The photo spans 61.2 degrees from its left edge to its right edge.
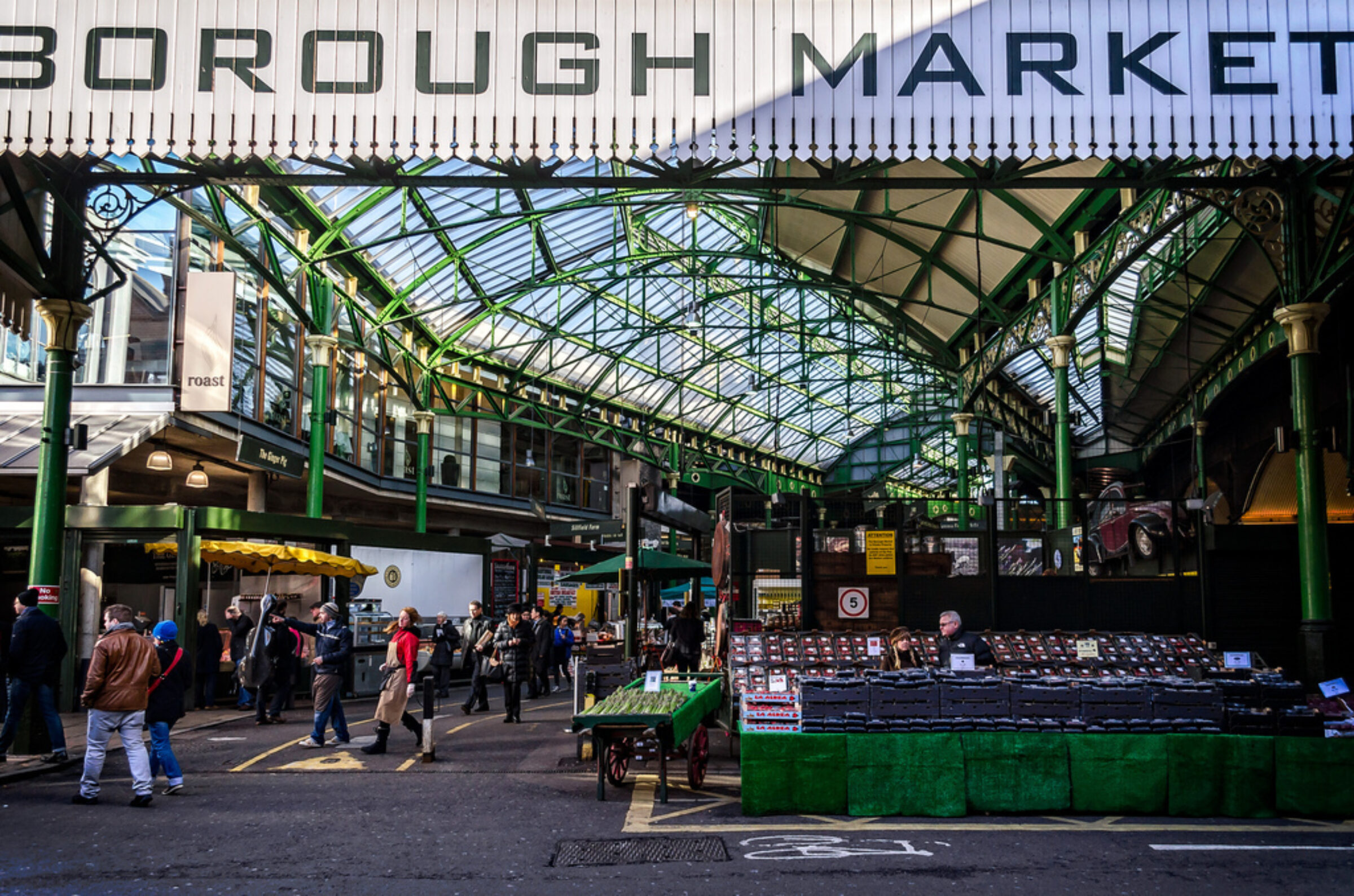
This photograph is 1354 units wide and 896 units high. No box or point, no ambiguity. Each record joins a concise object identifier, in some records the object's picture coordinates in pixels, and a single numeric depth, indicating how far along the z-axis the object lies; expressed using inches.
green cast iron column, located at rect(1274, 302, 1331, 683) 504.1
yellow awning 698.8
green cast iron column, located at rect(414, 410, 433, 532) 1184.8
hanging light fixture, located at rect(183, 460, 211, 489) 818.2
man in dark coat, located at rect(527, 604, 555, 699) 767.1
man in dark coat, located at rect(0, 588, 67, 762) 416.5
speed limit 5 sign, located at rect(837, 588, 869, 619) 574.6
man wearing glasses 464.4
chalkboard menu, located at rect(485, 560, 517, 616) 1058.1
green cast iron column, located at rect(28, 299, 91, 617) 456.4
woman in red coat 483.2
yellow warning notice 576.1
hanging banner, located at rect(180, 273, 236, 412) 621.9
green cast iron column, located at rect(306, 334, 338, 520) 887.7
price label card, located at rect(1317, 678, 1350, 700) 361.7
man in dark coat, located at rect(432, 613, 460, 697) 657.0
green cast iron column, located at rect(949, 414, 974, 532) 1178.0
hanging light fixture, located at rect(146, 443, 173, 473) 783.1
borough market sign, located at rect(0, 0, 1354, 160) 281.0
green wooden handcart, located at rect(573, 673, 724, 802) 362.0
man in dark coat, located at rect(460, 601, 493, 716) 673.6
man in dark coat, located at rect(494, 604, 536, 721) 613.0
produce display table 350.6
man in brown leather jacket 361.7
